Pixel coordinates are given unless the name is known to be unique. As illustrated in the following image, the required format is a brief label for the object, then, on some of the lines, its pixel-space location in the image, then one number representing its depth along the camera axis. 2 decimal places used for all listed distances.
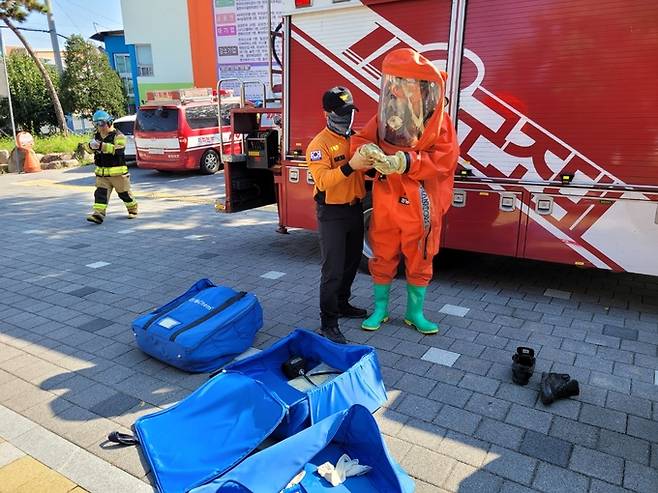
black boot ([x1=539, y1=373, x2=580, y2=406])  3.16
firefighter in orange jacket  3.72
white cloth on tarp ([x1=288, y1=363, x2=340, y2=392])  3.27
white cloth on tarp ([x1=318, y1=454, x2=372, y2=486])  2.36
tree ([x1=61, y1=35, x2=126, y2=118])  23.62
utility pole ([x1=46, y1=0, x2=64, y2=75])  21.37
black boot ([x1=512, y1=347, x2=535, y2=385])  3.38
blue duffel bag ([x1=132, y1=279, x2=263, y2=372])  3.59
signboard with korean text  19.45
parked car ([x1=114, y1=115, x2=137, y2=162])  15.50
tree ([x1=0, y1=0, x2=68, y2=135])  20.30
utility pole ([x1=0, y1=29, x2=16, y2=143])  14.54
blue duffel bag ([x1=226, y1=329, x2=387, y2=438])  2.74
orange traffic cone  15.48
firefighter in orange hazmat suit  3.69
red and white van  13.22
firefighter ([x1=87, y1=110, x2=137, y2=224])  8.12
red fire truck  4.06
